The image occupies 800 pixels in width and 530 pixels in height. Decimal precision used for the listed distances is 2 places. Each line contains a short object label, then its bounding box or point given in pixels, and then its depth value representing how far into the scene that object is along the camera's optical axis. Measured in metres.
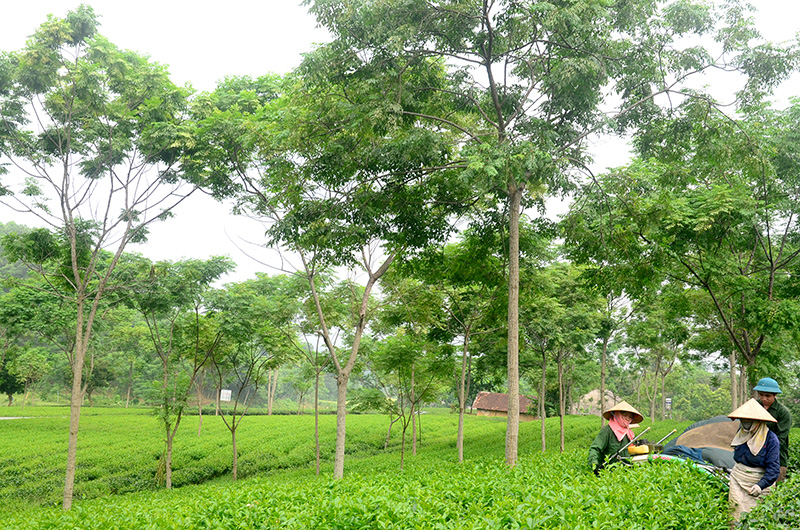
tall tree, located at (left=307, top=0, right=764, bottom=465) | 7.78
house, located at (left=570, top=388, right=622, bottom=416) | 54.12
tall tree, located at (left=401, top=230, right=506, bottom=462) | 11.24
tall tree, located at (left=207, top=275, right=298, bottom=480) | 15.16
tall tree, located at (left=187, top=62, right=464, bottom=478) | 8.73
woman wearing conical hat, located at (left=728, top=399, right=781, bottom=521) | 4.70
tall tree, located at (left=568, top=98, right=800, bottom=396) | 9.09
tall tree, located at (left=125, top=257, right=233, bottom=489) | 14.48
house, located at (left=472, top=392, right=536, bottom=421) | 55.75
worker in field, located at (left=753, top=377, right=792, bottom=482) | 5.18
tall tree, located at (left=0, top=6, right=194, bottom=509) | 11.18
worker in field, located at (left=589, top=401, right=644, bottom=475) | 5.98
